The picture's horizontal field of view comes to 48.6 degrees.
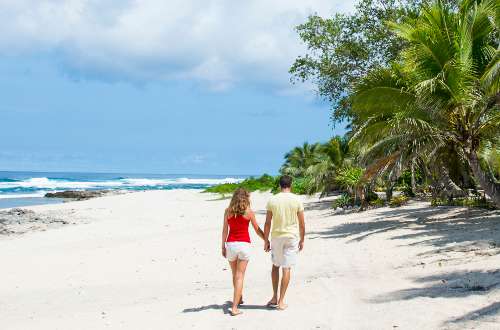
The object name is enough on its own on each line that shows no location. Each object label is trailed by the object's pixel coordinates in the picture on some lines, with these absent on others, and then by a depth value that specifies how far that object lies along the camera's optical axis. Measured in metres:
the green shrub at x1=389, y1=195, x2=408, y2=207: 22.36
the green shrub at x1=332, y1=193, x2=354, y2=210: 23.94
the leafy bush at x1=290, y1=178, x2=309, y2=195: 38.56
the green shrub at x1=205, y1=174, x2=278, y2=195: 45.66
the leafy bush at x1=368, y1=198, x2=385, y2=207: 23.37
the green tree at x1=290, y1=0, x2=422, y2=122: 25.56
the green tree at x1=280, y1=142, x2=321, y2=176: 53.75
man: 7.03
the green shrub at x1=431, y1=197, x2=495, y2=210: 17.33
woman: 7.12
